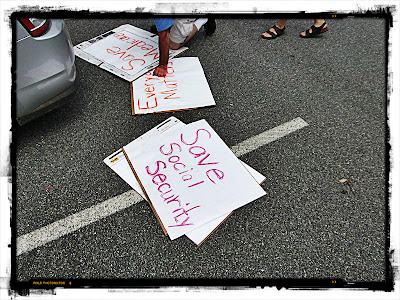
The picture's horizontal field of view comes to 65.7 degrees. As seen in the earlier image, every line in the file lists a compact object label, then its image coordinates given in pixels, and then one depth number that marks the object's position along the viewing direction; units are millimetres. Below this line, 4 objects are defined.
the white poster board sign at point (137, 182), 1248
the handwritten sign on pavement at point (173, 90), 1787
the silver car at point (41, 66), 1346
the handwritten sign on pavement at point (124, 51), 2039
